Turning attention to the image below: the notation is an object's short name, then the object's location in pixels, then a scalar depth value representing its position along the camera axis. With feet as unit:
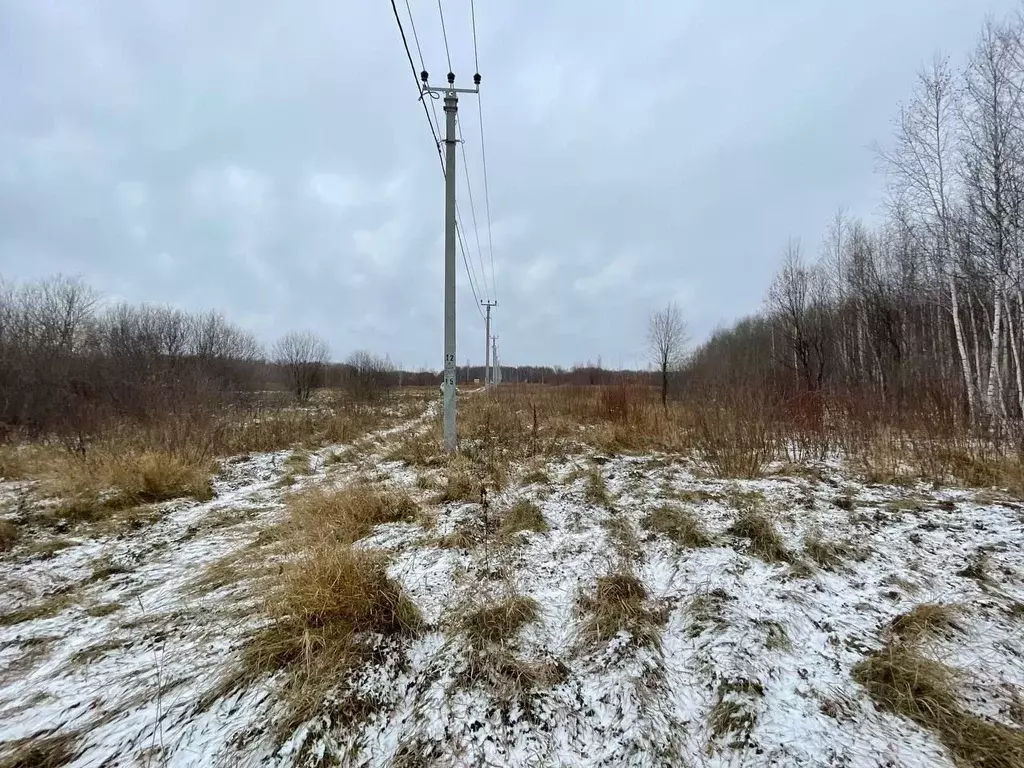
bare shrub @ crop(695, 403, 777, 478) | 17.47
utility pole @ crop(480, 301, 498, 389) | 91.13
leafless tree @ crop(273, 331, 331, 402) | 73.36
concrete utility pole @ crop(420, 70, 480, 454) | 21.65
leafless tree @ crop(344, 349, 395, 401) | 59.88
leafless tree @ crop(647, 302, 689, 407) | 78.07
